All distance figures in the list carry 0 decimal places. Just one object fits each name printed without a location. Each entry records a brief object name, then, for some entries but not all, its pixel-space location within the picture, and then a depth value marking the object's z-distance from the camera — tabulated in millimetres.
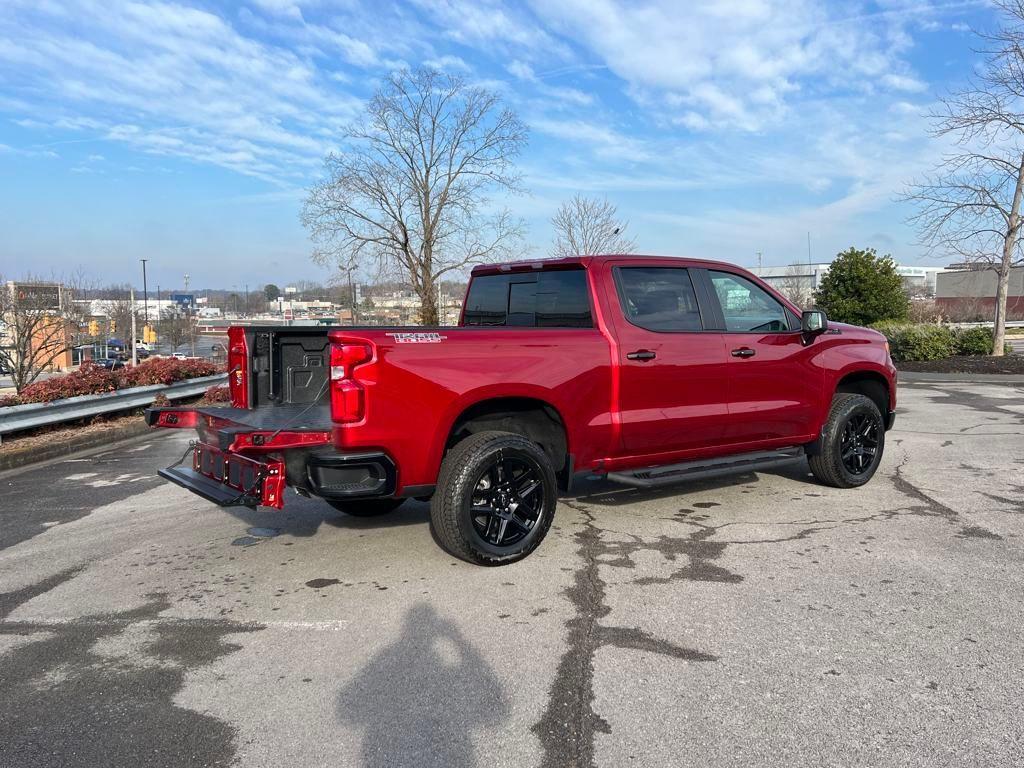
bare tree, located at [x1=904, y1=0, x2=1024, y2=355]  17502
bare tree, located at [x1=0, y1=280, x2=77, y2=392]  16516
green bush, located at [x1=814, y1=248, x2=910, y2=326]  23375
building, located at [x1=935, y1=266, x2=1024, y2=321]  49062
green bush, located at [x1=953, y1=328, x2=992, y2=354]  20062
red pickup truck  4395
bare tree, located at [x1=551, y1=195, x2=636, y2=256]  28469
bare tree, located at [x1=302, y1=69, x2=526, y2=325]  27375
